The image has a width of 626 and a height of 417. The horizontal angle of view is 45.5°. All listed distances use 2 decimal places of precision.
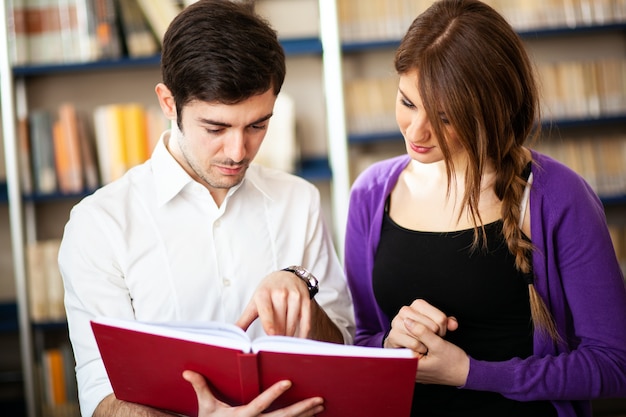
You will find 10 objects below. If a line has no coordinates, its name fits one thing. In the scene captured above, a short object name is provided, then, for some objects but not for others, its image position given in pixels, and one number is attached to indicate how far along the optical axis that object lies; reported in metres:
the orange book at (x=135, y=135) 3.07
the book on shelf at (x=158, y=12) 2.99
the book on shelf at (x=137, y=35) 3.05
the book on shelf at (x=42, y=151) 3.05
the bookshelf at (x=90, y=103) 3.07
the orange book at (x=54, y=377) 3.14
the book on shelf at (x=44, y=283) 3.10
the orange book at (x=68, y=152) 3.05
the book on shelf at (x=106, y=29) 3.01
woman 1.44
